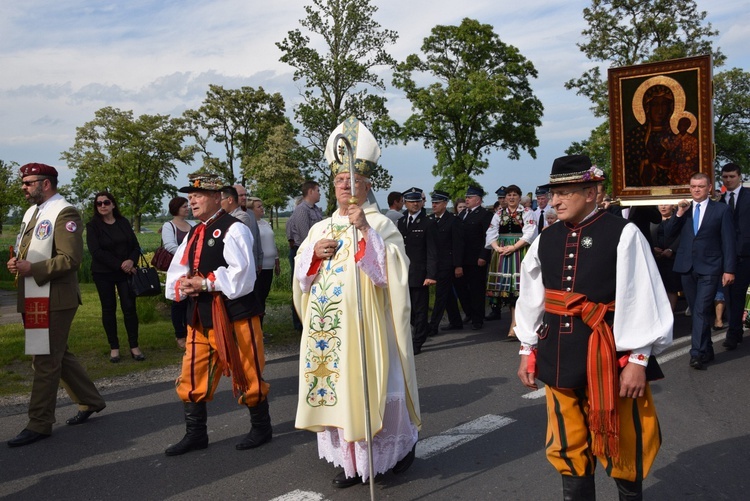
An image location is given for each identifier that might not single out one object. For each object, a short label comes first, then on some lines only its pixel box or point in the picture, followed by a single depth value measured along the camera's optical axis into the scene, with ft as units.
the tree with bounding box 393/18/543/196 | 138.10
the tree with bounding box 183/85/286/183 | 181.88
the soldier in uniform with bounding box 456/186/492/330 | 36.17
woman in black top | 27.02
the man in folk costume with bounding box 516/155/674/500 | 10.76
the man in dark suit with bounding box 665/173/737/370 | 24.81
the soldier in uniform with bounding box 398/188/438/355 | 30.45
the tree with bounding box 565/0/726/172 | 119.03
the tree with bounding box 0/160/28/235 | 65.87
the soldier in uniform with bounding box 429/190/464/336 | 32.22
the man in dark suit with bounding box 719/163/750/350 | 27.68
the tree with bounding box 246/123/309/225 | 162.81
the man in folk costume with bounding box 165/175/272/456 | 16.55
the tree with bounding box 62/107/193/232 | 186.91
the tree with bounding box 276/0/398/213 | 128.47
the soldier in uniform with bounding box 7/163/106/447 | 18.17
